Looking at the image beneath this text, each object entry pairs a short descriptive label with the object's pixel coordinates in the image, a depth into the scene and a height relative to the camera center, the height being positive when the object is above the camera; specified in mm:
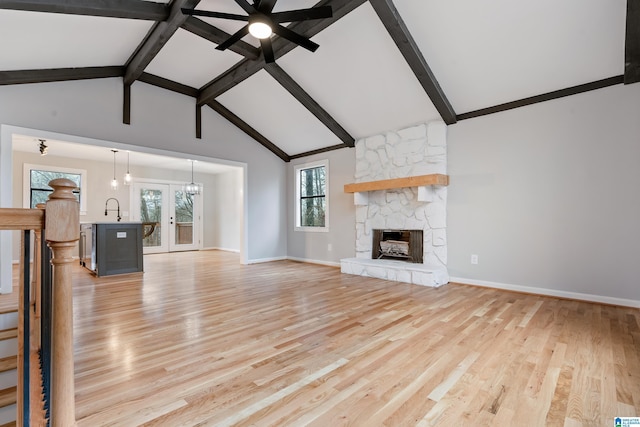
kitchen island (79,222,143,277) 4828 -425
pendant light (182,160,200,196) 7898 +815
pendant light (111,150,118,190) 7535 +1243
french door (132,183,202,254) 8422 +143
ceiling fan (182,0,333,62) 2758 +1859
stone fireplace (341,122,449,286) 4531 +221
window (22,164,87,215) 6586 +978
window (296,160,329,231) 6352 +476
